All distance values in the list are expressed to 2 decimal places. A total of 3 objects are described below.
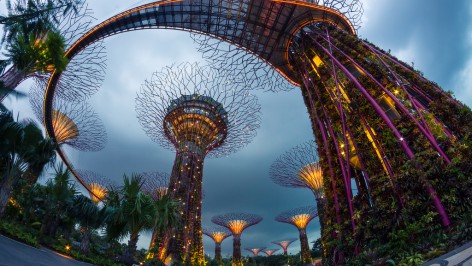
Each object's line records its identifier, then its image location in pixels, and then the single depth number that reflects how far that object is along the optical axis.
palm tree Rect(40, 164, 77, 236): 13.68
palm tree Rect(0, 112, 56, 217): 10.78
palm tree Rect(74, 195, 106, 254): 15.43
